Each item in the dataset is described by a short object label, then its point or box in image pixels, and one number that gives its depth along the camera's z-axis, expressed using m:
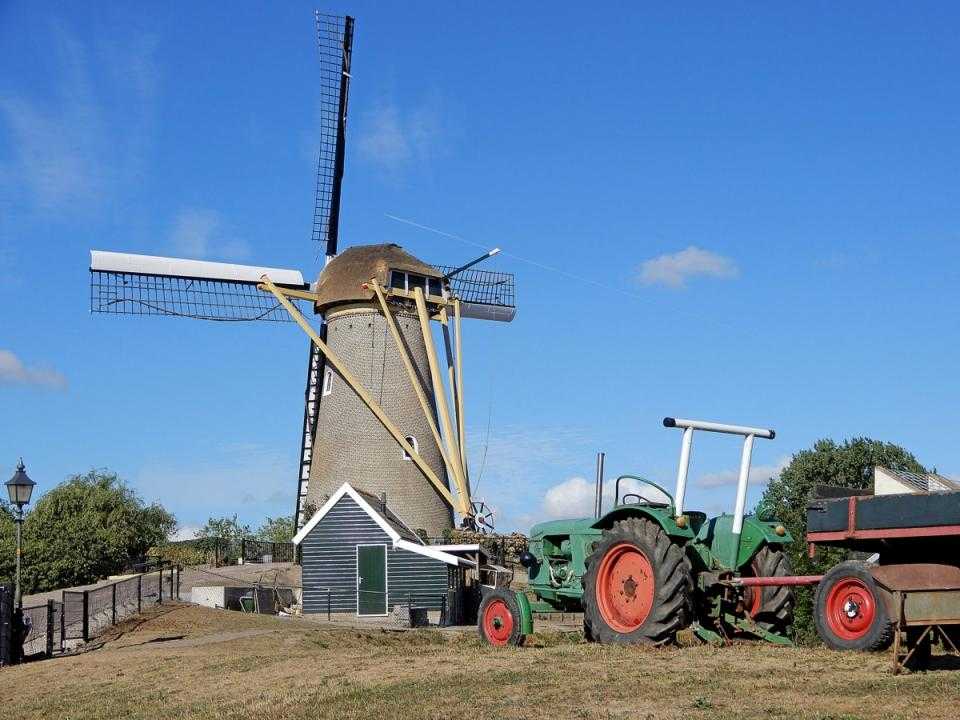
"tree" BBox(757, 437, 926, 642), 54.00
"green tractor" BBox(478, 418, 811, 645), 13.13
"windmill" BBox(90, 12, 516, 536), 36.41
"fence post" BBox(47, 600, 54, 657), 20.69
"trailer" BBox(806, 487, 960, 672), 10.71
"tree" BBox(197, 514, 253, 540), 68.81
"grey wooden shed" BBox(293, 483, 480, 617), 32.66
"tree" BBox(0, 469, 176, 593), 56.28
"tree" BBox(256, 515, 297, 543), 68.32
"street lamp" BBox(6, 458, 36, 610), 20.99
